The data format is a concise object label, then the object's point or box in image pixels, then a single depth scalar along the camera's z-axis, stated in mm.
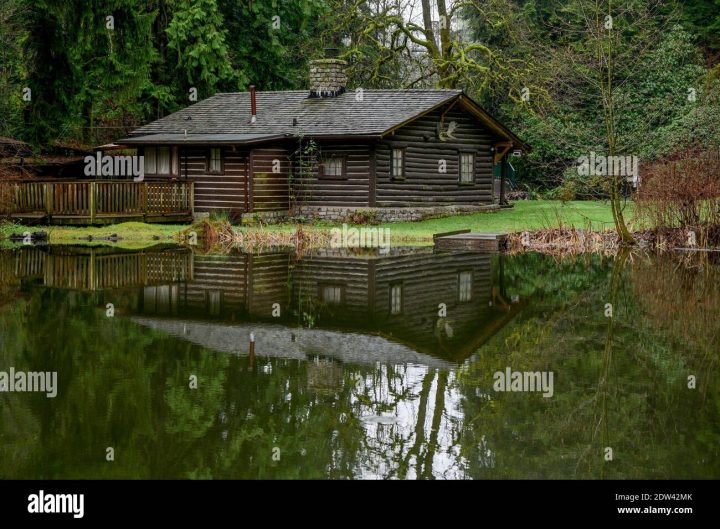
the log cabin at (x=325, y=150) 33875
